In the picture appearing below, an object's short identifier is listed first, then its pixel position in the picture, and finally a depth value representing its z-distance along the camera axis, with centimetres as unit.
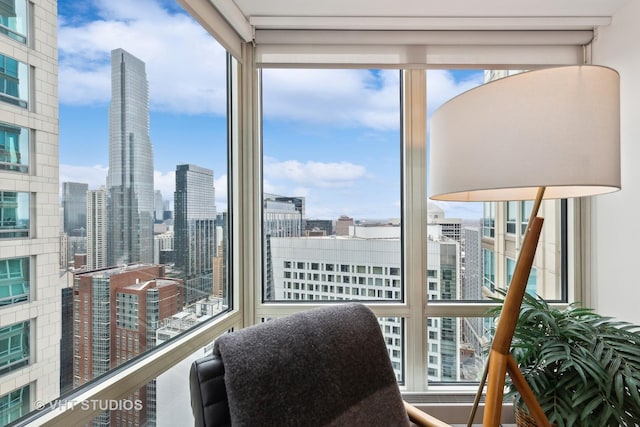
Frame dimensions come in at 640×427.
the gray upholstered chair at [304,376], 90
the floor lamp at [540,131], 75
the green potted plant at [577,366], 114
